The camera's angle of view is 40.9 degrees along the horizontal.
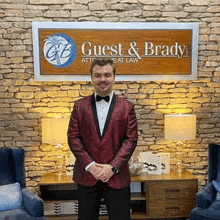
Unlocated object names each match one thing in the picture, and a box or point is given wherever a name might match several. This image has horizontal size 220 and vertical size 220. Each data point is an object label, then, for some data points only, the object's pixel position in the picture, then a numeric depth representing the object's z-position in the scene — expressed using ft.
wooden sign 10.67
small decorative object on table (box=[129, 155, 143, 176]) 10.25
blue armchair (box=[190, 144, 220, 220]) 8.28
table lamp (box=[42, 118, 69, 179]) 9.92
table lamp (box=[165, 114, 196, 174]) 10.03
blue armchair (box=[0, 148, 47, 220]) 8.17
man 6.73
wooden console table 10.02
